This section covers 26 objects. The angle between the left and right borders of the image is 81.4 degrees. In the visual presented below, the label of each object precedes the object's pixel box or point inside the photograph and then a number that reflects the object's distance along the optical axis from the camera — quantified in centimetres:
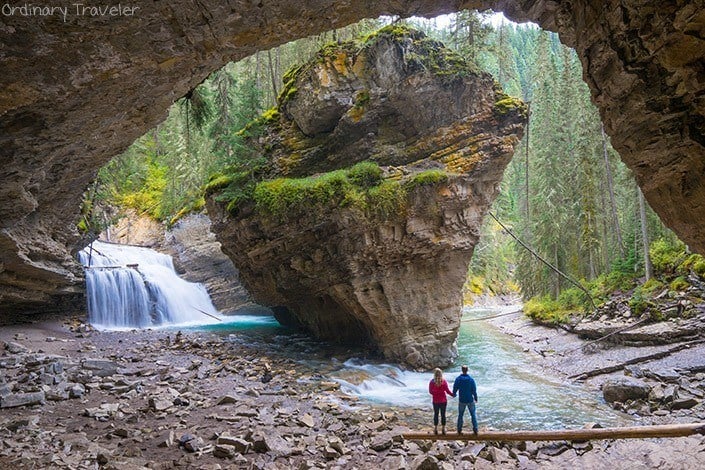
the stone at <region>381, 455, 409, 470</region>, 692
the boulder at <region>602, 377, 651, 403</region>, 1105
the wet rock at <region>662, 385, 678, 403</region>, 1051
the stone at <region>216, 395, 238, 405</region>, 968
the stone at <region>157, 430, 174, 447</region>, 690
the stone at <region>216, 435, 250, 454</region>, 696
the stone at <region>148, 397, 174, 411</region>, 857
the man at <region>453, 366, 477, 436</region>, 856
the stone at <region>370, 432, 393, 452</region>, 785
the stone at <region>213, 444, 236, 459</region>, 669
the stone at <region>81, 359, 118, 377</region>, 1108
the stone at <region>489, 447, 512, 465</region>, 752
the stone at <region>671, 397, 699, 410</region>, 1022
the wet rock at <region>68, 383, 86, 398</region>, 886
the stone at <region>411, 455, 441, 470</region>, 674
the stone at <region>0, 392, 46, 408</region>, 777
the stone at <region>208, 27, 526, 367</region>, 1541
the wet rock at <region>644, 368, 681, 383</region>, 1202
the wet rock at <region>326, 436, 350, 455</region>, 754
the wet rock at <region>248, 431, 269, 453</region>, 711
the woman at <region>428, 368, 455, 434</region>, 869
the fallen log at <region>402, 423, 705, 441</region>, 692
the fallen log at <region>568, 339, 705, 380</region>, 1391
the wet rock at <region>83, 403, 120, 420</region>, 784
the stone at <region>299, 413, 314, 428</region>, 882
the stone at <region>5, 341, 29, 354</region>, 1318
